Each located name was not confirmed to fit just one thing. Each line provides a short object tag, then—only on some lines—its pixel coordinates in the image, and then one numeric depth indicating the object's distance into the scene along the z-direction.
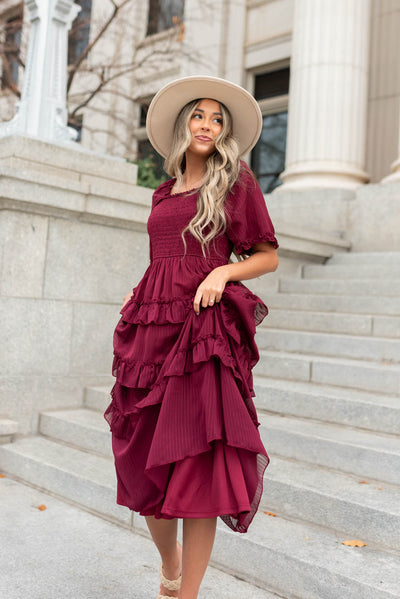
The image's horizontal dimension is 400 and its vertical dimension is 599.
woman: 2.24
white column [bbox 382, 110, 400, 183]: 8.04
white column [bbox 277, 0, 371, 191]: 8.83
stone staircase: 2.94
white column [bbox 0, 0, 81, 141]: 5.76
